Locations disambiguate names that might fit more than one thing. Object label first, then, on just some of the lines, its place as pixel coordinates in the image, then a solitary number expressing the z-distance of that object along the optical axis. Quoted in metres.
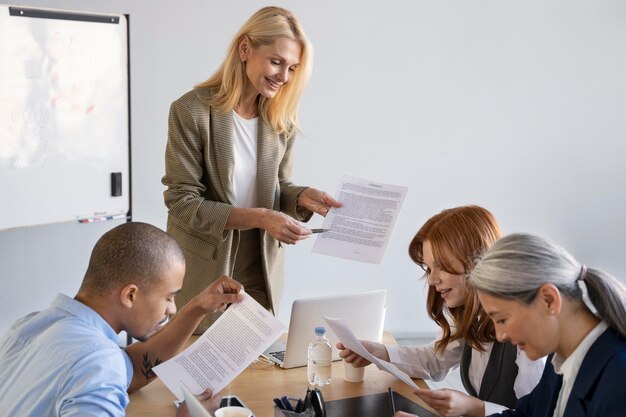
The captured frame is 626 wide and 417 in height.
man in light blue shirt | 1.55
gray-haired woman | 1.60
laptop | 2.33
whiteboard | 3.60
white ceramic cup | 1.88
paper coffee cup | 2.28
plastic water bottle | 2.28
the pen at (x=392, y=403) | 2.07
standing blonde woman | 2.62
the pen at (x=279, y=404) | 1.96
